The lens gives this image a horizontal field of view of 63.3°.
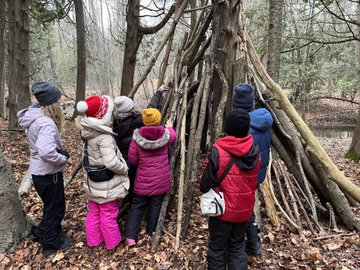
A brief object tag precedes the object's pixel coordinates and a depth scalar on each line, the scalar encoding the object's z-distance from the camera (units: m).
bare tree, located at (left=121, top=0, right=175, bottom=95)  7.62
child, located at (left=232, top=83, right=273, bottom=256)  3.37
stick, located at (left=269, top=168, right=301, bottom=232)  3.98
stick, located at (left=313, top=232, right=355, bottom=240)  3.86
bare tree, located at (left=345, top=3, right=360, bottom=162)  7.54
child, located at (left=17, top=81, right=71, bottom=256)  3.31
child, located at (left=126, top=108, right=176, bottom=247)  3.54
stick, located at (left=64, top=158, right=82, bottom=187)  4.69
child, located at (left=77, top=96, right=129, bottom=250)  3.38
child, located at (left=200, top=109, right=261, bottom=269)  2.79
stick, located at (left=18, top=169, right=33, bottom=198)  5.06
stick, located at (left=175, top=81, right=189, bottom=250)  3.58
